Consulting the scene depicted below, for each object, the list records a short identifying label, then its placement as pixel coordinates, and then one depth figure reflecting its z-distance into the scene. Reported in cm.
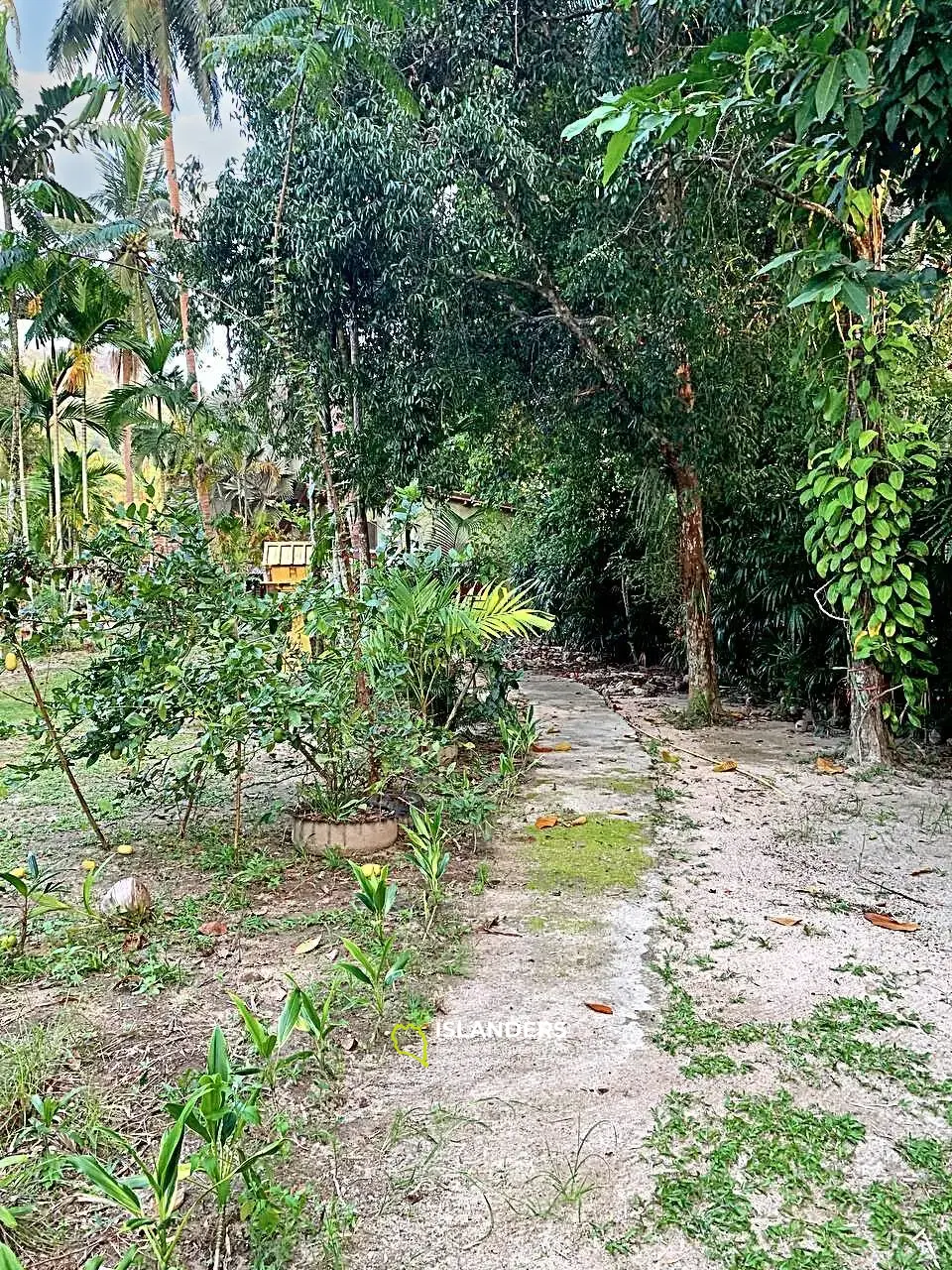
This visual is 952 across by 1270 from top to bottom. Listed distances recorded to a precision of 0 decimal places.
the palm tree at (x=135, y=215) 1337
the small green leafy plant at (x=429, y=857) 259
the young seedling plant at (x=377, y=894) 217
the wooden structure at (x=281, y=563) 905
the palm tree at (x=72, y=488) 994
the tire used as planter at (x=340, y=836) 308
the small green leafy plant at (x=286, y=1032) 160
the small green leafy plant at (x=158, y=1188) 123
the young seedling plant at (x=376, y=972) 193
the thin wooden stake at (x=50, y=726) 268
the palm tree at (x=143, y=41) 1361
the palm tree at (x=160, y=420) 881
